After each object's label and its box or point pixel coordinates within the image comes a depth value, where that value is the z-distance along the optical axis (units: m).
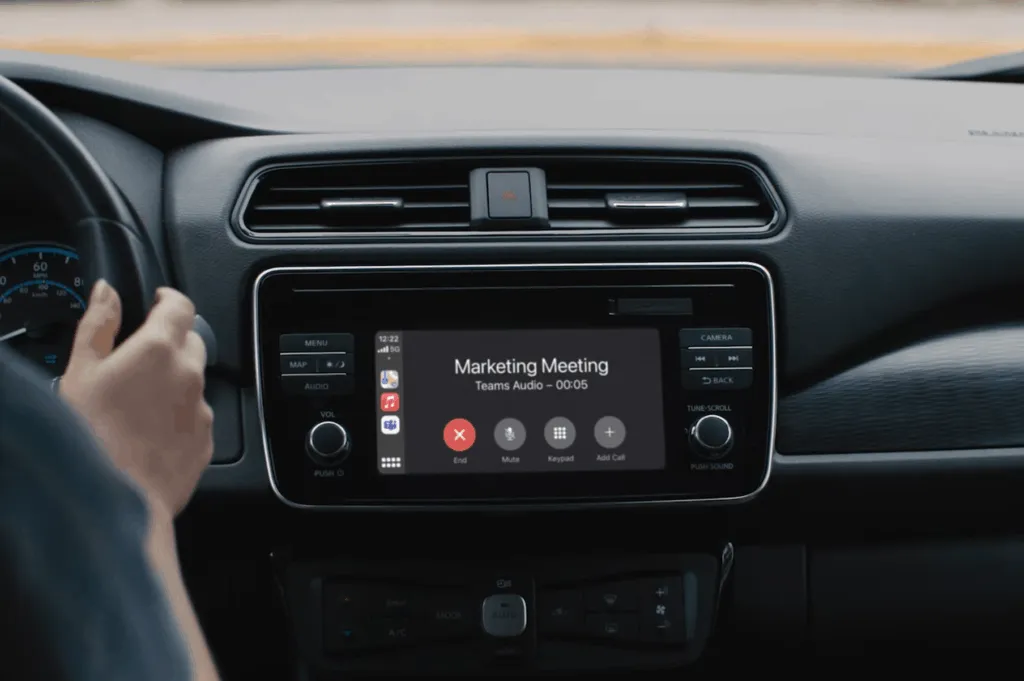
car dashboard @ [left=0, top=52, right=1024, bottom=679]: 0.85
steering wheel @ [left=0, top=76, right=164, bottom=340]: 0.79
